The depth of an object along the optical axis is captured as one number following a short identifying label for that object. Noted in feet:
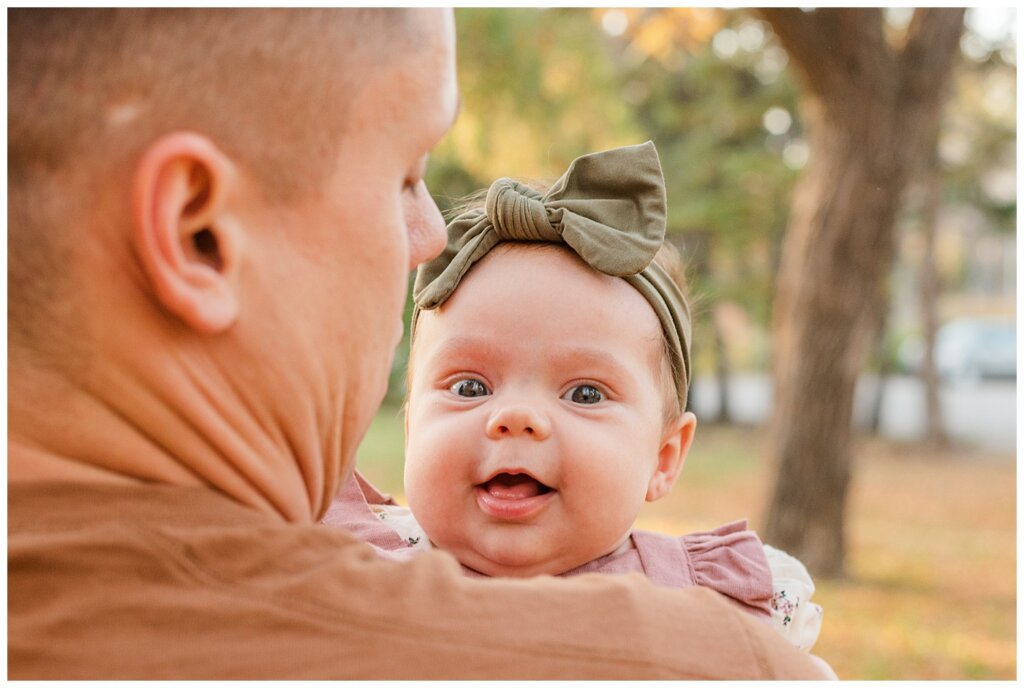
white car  102.01
